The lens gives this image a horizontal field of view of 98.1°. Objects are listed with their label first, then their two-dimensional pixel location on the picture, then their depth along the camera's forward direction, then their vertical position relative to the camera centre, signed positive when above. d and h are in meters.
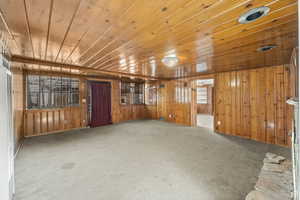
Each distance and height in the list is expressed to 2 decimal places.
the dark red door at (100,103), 5.92 -0.18
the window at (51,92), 4.61 +0.31
